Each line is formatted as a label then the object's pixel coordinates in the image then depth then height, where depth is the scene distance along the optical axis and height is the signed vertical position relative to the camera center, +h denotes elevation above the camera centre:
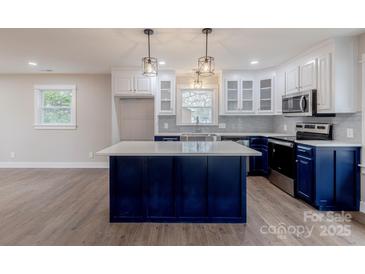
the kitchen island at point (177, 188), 2.94 -0.68
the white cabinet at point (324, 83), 3.57 +0.72
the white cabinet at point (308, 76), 3.90 +0.94
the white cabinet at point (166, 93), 5.73 +0.91
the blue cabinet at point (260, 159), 5.07 -0.58
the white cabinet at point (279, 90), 5.02 +0.88
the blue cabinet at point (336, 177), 3.32 -0.62
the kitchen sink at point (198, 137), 5.38 -0.11
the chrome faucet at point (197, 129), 6.12 +0.07
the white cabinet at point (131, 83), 5.52 +1.10
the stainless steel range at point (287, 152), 3.93 -0.35
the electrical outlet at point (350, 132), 3.47 -0.01
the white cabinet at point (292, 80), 4.44 +0.98
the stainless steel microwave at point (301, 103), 3.88 +0.49
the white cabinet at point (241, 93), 5.72 +0.91
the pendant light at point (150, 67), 2.86 +0.76
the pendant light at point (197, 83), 4.69 +0.94
